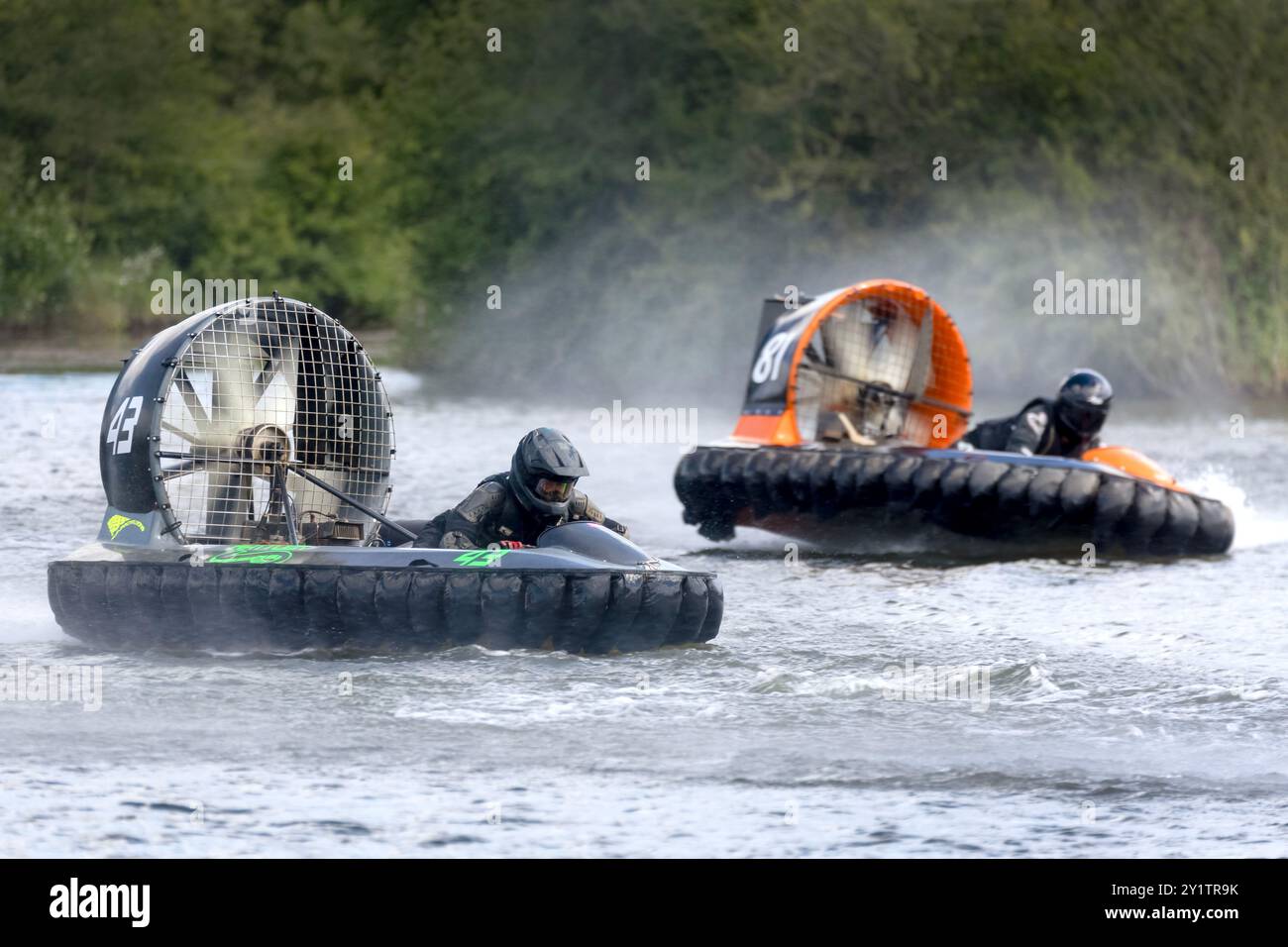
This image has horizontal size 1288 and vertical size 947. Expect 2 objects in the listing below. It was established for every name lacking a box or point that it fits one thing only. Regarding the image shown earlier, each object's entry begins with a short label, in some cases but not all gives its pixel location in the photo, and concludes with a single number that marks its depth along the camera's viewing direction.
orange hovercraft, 20.84
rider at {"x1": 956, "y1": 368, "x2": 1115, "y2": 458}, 22.08
